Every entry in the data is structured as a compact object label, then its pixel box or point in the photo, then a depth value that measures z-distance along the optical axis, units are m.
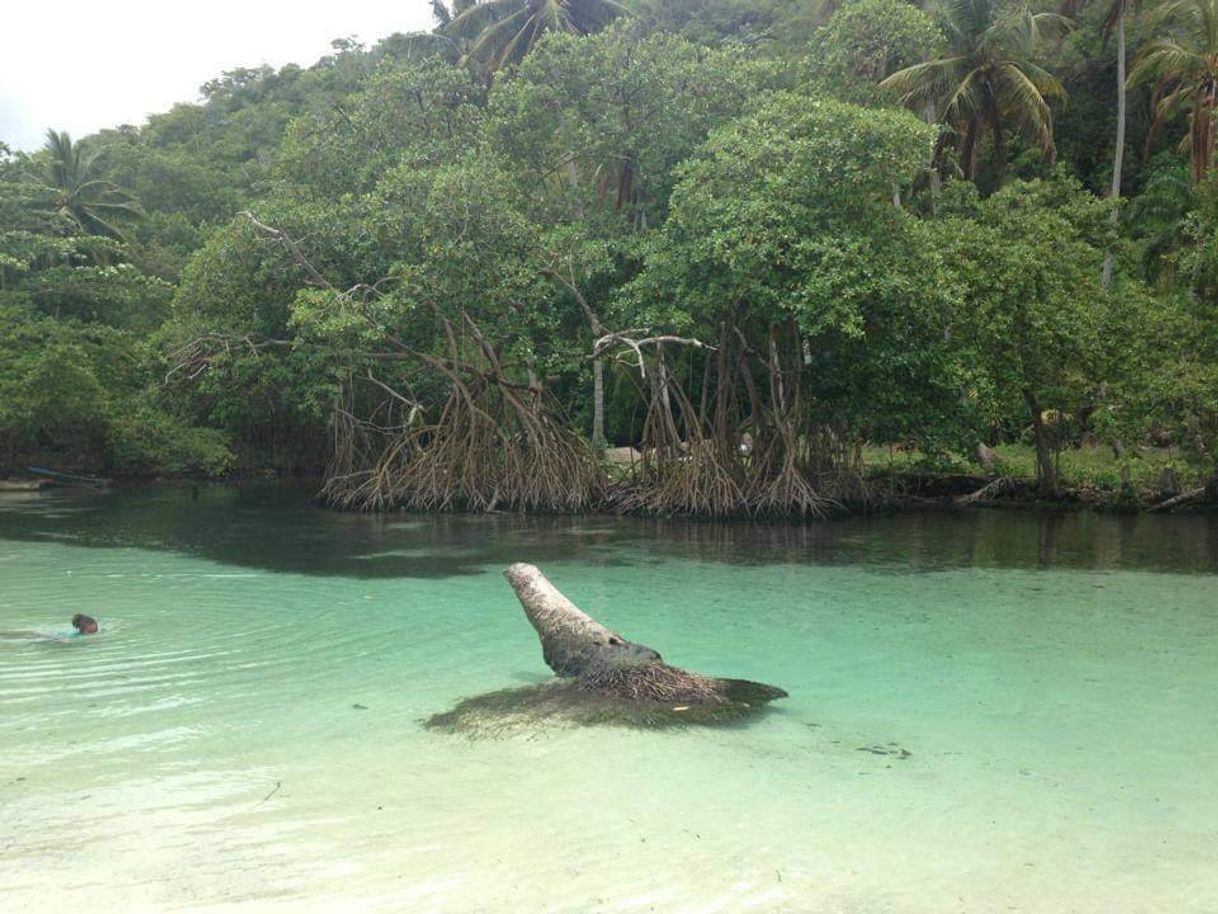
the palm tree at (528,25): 26.22
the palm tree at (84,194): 31.17
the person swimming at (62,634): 7.87
